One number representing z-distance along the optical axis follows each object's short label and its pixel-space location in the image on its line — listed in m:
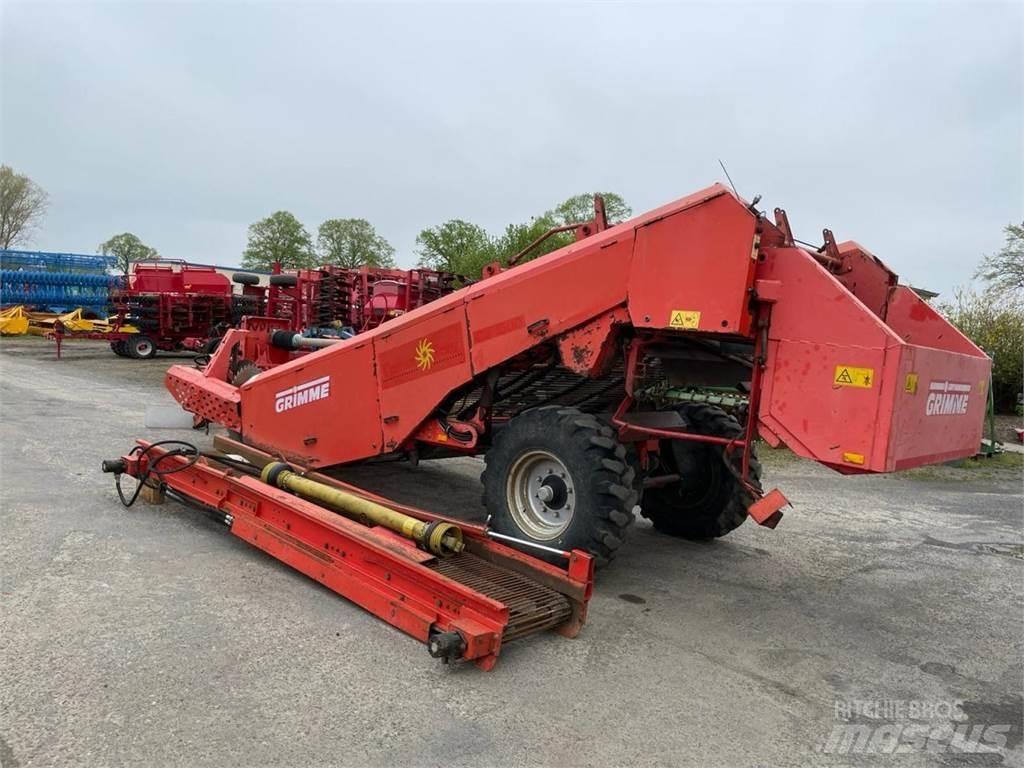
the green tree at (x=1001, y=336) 14.86
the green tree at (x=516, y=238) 34.56
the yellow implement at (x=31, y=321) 23.64
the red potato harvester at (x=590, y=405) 3.66
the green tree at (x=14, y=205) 47.97
